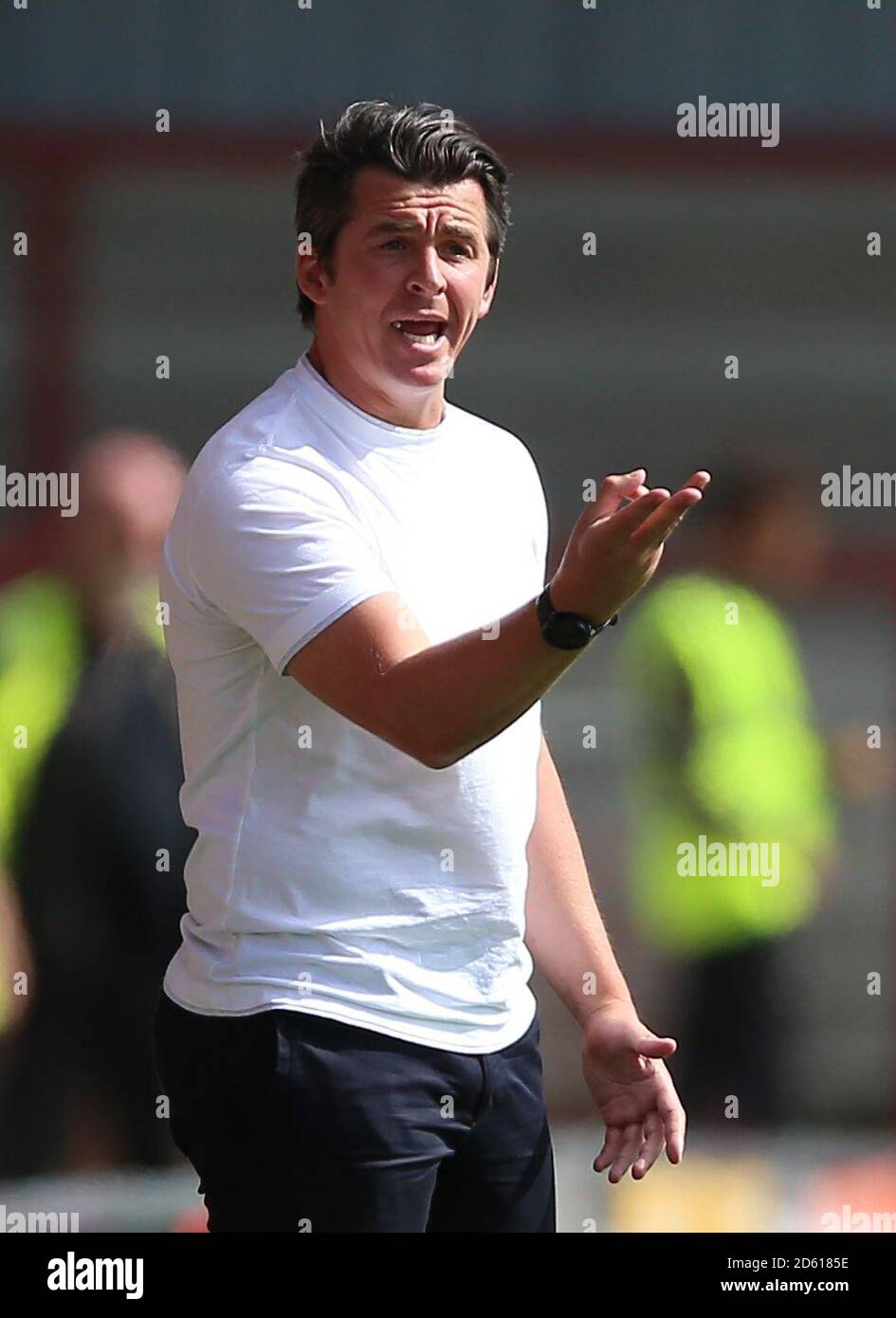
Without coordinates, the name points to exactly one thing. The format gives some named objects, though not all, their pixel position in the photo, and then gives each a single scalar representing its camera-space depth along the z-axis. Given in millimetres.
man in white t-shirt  3396
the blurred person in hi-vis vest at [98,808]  6121
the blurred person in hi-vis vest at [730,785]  7219
